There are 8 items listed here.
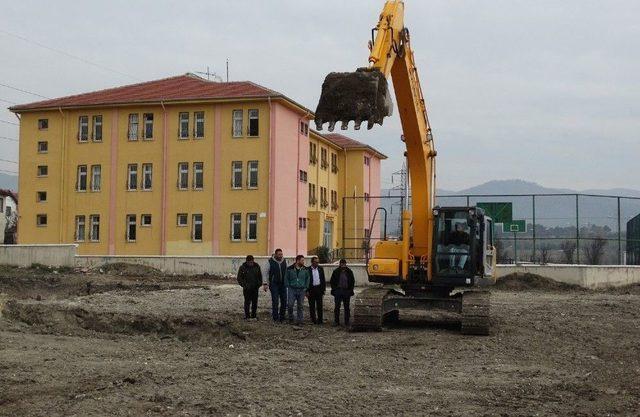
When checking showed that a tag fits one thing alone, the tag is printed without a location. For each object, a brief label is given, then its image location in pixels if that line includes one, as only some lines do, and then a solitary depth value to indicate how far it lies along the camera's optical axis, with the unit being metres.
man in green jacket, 18.77
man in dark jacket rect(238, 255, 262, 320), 18.98
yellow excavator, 16.53
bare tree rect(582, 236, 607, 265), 35.75
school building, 44.66
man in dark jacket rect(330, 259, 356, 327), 18.56
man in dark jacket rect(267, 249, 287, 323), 19.02
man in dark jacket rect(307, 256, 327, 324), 18.98
